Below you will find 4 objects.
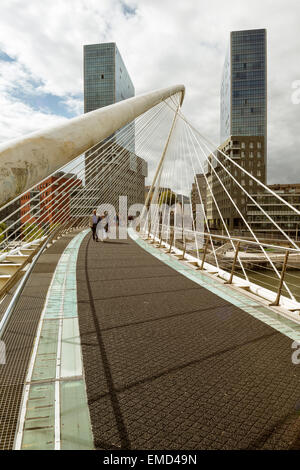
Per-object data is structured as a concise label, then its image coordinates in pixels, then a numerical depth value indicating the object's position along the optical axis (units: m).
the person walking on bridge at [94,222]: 15.93
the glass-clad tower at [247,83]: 107.88
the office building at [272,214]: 75.19
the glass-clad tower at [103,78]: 104.81
